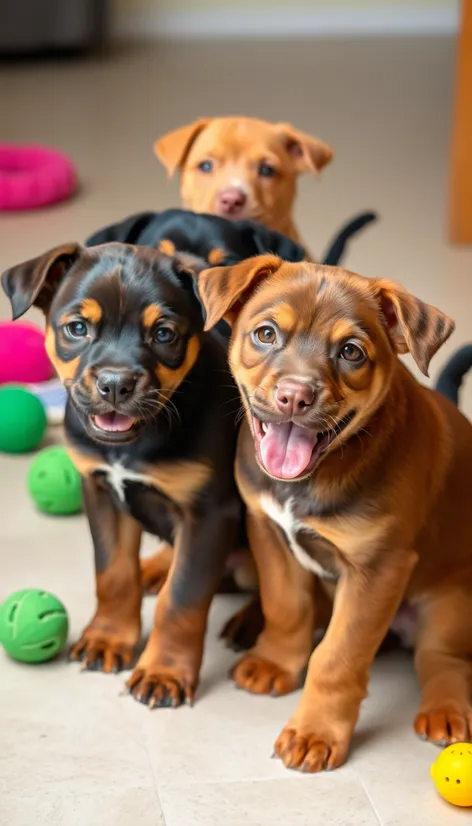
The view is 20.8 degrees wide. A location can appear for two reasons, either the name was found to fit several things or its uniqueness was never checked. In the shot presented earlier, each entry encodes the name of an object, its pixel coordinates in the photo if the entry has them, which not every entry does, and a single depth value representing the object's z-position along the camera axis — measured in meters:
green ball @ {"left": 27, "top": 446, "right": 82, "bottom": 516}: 3.54
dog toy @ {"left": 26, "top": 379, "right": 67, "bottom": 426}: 4.15
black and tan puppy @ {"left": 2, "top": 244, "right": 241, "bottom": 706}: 2.51
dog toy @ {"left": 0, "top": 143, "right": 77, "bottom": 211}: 6.11
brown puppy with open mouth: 2.35
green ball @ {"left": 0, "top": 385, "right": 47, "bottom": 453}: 3.87
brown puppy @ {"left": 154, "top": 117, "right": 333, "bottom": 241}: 4.07
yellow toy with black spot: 2.43
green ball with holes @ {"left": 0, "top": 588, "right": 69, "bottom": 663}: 2.82
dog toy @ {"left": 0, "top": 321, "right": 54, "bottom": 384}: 4.28
